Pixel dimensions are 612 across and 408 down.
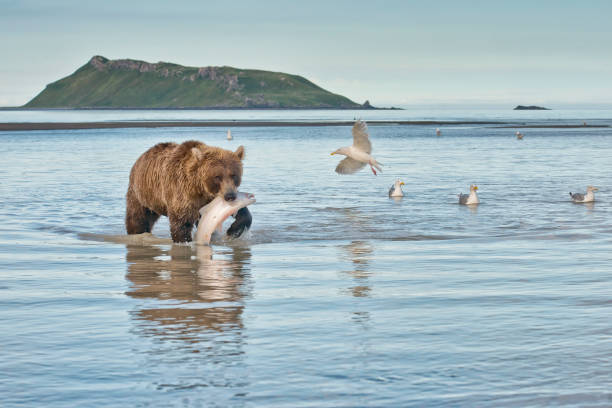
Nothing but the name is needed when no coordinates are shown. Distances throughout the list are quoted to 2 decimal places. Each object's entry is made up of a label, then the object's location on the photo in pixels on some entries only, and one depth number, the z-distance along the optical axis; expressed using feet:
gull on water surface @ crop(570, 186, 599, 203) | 63.00
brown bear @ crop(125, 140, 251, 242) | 36.83
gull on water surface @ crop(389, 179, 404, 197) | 69.62
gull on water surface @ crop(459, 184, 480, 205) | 62.69
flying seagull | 68.01
